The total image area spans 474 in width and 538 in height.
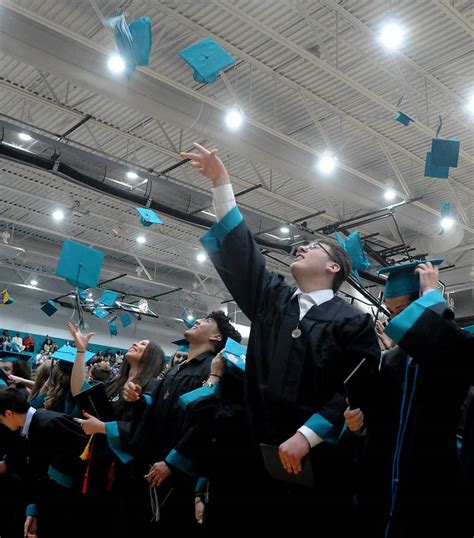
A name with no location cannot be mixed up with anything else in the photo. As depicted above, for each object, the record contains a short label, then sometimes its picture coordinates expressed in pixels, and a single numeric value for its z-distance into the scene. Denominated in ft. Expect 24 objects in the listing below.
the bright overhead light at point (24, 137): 28.62
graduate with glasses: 5.64
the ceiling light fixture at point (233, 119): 24.52
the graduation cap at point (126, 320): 46.32
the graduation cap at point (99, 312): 39.60
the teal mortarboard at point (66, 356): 11.87
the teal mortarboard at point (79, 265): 13.17
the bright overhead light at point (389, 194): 31.37
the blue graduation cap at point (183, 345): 12.71
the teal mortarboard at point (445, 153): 16.83
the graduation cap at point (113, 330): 62.03
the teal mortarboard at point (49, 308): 32.19
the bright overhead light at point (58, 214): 41.78
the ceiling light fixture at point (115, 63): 21.25
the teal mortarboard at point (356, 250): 11.89
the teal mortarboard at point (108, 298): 34.86
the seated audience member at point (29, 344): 58.34
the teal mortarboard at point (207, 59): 15.57
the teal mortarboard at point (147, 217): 24.93
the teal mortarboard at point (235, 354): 7.62
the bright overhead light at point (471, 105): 24.12
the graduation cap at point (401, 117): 18.94
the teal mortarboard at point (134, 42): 15.83
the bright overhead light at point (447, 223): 30.18
